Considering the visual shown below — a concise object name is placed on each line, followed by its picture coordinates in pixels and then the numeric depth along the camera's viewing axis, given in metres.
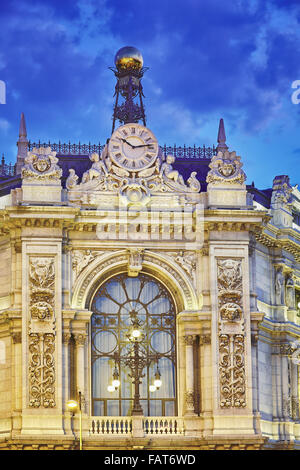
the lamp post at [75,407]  52.25
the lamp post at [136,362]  54.41
